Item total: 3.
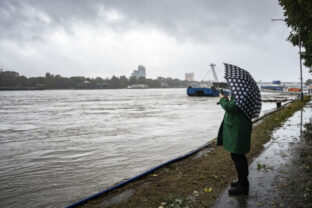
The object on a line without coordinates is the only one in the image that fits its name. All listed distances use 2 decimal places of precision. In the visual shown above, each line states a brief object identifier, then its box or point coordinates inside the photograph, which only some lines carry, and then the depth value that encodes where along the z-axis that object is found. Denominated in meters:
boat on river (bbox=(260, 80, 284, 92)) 106.28
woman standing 3.52
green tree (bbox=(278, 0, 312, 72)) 16.44
